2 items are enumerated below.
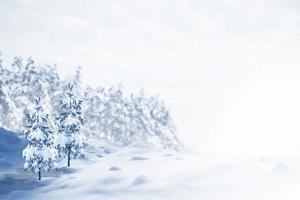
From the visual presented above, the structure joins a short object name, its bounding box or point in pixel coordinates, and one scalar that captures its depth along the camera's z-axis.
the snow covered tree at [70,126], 51.19
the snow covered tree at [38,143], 45.22
